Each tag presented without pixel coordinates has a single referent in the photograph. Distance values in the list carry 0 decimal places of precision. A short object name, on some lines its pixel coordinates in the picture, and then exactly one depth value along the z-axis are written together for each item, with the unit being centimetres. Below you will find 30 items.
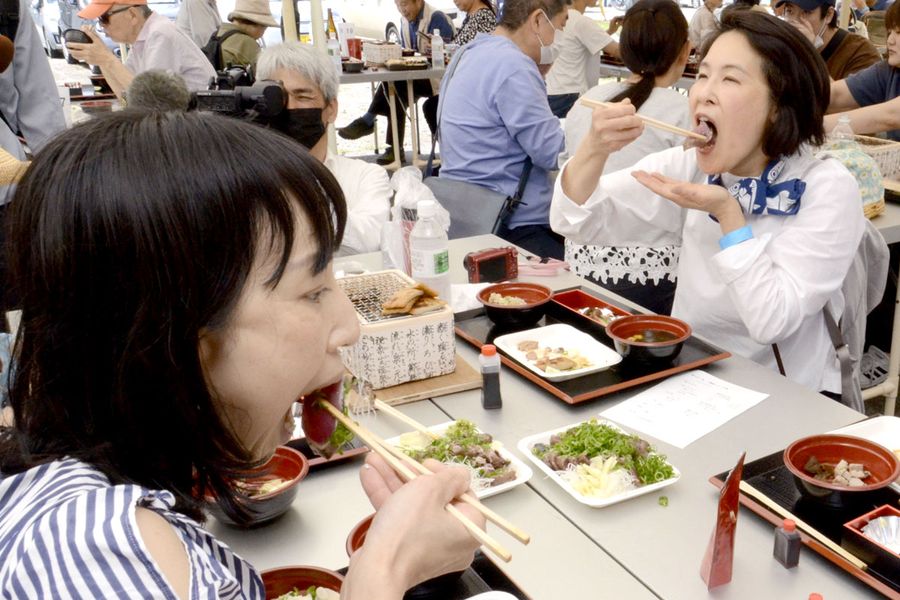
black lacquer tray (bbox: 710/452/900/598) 118
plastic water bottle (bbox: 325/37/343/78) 592
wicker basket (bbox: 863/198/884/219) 284
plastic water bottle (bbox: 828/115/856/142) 309
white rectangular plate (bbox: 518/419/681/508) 140
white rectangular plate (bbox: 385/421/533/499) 144
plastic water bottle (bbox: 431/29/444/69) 695
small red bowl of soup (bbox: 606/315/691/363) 186
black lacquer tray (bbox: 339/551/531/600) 116
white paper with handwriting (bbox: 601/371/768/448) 167
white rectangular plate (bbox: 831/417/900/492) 154
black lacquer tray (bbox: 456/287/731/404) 181
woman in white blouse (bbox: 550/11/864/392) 202
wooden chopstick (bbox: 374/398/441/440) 142
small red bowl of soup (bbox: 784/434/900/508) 128
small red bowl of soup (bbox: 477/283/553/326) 214
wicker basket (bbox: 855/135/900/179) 330
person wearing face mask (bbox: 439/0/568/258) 365
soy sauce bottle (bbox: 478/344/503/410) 176
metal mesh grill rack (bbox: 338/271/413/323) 192
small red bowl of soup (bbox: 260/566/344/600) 116
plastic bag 246
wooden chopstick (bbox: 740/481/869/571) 121
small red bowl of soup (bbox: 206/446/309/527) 135
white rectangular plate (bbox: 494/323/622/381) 191
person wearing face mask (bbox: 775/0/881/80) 466
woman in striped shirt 71
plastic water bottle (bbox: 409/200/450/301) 219
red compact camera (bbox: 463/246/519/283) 249
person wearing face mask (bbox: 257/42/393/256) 290
